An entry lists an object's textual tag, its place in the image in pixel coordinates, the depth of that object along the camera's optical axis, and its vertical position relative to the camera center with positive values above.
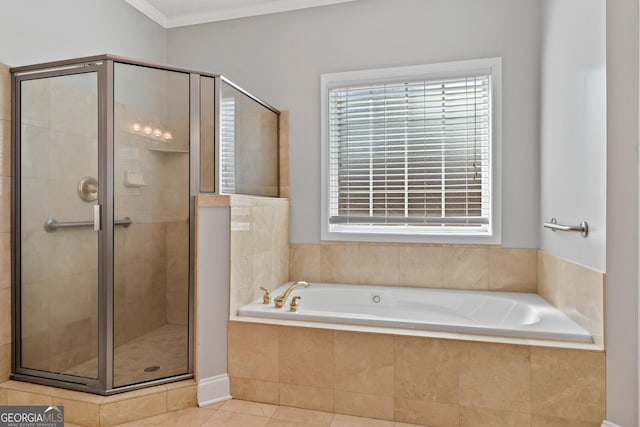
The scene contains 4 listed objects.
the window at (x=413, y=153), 2.65 +0.44
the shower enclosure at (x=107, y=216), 1.93 -0.02
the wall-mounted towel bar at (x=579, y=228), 1.80 -0.08
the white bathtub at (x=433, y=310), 1.82 -0.58
